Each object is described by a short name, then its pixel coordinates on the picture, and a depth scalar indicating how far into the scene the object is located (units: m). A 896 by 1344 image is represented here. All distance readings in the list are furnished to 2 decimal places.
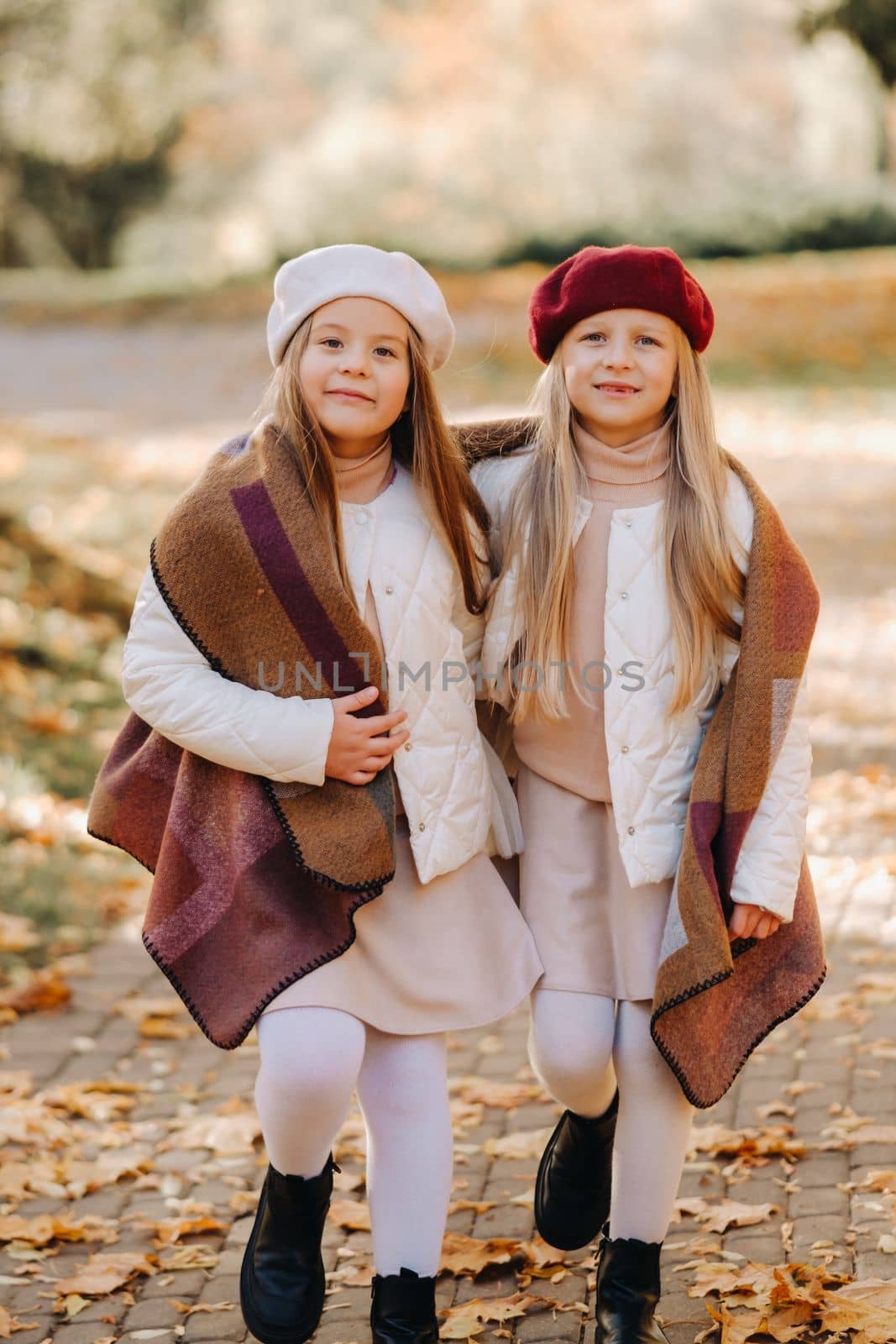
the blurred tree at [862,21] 19.41
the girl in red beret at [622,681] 2.78
